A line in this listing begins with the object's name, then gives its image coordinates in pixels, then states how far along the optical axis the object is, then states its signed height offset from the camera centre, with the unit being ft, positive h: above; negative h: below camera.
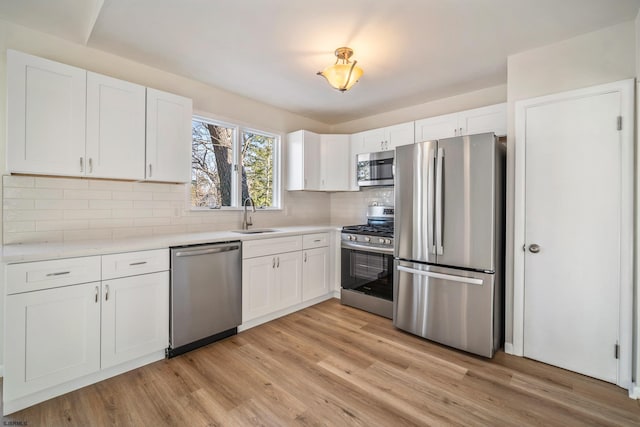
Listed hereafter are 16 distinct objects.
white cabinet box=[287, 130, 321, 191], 12.98 +2.37
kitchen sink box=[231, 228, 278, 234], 10.71 -0.76
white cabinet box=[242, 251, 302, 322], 9.48 -2.54
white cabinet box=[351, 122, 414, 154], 11.69 +3.23
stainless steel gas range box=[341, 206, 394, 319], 10.57 -2.19
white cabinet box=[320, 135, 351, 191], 13.70 +2.43
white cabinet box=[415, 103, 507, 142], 9.55 +3.23
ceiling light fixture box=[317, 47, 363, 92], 7.36 +3.62
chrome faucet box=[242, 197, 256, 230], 11.53 -0.36
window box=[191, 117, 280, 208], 10.74 +1.87
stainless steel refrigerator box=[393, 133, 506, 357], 7.85 -0.82
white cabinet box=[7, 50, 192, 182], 6.41 +2.19
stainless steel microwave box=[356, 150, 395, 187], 11.91 +1.91
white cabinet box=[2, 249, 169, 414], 5.66 -2.49
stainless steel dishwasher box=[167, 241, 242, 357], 7.76 -2.41
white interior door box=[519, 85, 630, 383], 6.83 -0.45
